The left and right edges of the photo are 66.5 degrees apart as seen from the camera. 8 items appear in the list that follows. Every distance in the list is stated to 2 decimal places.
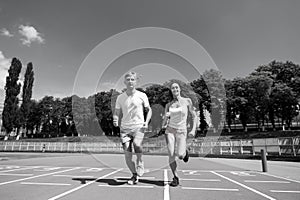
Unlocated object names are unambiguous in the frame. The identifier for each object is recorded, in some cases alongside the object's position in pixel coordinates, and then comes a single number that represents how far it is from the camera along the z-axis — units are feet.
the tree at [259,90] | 143.84
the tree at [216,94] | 131.64
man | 15.23
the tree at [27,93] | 173.71
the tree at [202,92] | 138.84
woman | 15.28
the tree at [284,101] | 140.56
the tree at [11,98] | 165.68
